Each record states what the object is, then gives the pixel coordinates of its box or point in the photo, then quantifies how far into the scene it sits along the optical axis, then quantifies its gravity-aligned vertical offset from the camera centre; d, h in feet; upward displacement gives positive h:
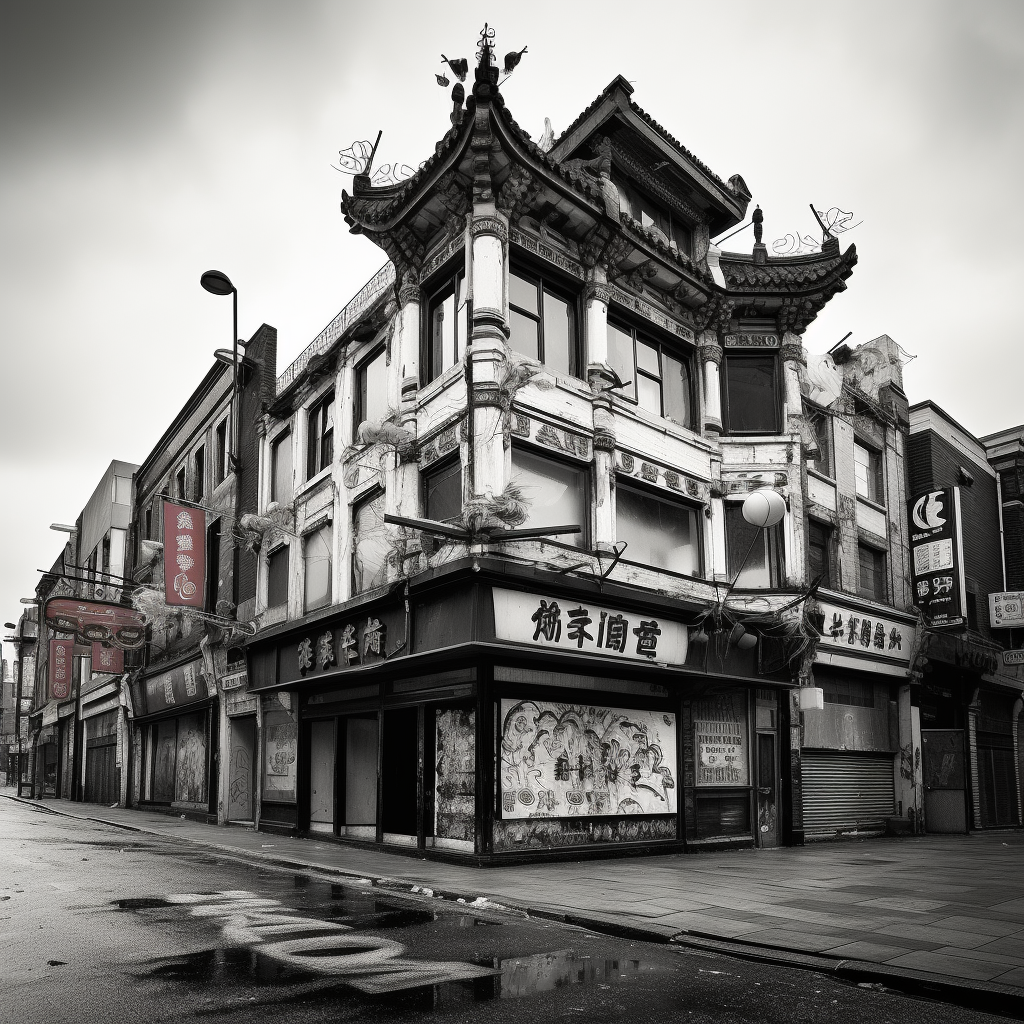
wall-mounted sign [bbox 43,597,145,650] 91.86 +5.45
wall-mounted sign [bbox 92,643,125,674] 109.50 +2.01
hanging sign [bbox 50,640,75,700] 140.56 +1.61
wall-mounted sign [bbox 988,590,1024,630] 89.45 +5.70
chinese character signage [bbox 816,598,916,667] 67.56 +2.79
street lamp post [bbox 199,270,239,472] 80.12 +32.45
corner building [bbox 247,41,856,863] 50.06 +9.47
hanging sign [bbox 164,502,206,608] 80.89 +10.30
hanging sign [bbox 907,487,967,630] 76.23 +9.08
